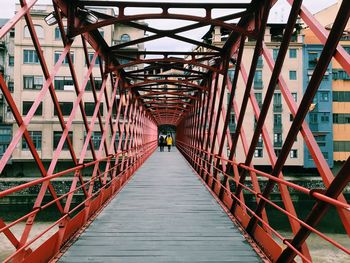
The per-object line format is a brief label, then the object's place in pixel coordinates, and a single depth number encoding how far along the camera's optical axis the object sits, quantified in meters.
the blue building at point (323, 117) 37.84
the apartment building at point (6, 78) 34.94
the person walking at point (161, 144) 32.67
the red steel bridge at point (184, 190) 3.66
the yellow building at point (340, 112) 38.69
